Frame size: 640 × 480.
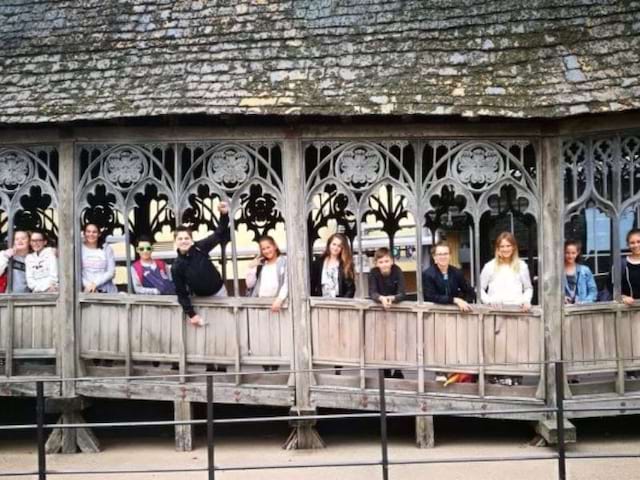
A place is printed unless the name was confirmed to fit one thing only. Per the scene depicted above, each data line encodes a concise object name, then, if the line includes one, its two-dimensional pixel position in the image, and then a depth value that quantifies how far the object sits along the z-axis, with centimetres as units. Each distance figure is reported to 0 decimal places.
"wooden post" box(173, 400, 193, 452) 915
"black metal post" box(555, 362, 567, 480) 650
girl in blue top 866
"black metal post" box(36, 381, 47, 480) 684
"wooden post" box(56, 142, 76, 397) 918
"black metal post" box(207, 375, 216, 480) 665
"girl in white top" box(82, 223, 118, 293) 932
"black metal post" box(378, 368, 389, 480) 665
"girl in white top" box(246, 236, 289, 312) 906
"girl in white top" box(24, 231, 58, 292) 932
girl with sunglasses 930
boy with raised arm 883
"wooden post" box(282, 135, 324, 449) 882
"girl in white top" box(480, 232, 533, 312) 855
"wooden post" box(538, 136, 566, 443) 839
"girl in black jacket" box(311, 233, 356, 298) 893
